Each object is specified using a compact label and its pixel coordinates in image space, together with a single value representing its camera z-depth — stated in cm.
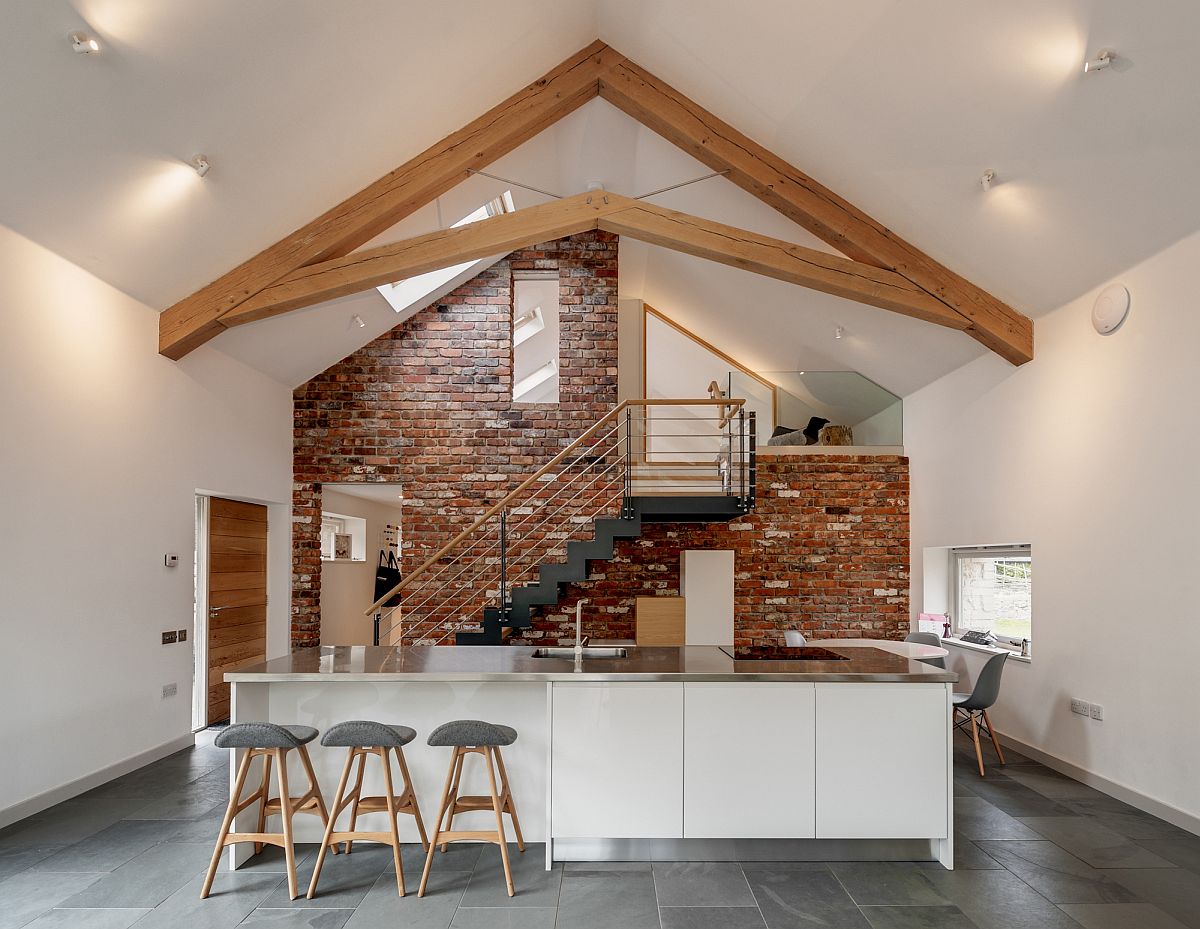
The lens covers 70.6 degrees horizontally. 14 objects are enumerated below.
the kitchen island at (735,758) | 382
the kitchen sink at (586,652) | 453
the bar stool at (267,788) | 353
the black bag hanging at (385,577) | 1114
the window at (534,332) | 941
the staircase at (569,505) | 789
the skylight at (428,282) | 805
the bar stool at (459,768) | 362
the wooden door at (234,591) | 685
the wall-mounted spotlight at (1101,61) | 367
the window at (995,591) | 652
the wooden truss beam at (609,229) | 567
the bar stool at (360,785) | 357
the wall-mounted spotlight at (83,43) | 354
